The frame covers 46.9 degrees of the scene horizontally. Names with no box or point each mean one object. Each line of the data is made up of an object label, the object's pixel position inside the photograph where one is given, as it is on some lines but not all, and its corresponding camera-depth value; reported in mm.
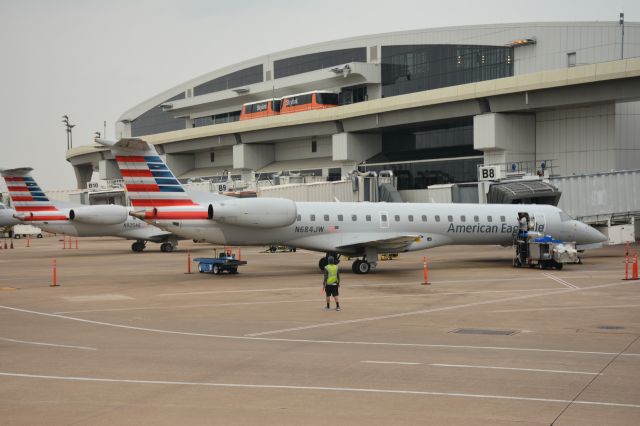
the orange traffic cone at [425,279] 27391
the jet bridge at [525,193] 44844
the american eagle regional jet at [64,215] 47062
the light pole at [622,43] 58906
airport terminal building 56062
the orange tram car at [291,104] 78000
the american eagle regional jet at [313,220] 28922
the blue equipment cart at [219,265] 31406
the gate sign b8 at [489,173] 50625
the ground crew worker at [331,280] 19500
